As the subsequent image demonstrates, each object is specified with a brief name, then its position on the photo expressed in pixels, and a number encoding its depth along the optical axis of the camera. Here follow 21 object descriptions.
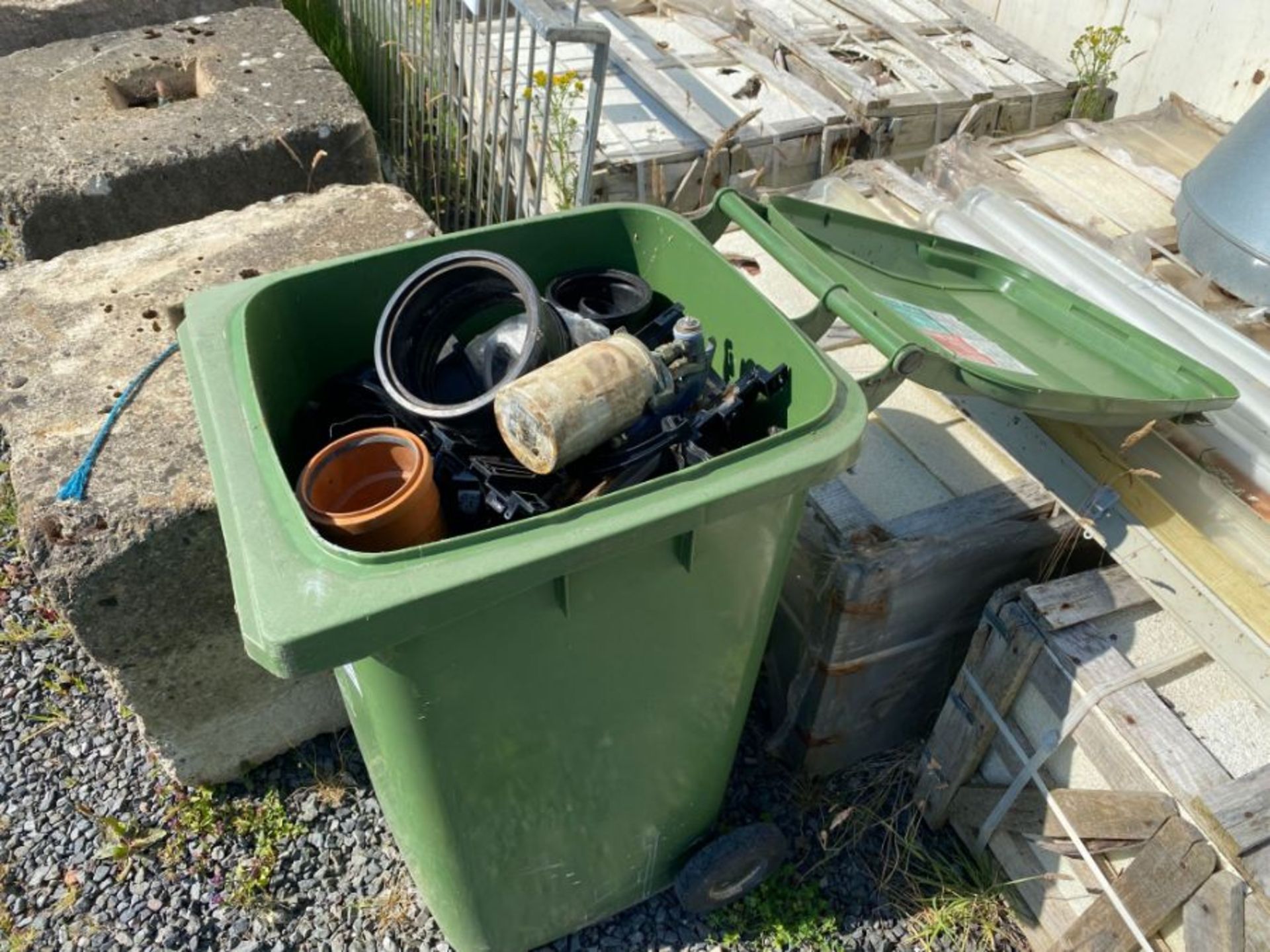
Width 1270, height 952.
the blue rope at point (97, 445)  1.92
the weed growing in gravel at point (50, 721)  2.54
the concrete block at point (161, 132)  2.88
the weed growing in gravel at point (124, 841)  2.30
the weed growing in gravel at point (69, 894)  2.23
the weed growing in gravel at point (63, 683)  2.63
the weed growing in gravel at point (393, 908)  2.24
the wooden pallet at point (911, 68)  3.63
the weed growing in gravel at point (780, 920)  2.23
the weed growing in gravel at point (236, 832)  2.28
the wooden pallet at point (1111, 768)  1.71
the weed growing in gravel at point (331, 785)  2.42
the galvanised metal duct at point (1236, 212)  2.56
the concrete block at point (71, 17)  4.12
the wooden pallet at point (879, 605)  2.09
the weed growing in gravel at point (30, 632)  2.73
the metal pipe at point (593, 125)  2.61
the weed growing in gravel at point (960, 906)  2.24
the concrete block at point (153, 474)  1.91
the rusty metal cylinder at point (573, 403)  1.46
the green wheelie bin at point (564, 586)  1.23
